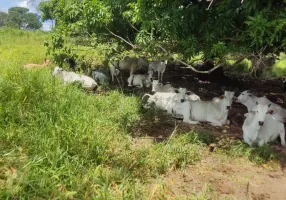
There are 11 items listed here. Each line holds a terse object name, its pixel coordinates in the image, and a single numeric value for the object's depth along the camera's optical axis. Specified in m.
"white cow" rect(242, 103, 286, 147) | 4.70
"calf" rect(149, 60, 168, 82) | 9.45
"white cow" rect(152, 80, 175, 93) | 7.31
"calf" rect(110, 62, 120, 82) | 9.07
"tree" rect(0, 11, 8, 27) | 65.94
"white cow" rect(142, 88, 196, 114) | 6.14
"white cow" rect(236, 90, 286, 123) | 5.70
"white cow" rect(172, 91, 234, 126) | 5.80
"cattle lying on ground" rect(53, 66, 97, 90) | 7.26
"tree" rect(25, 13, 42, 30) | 66.96
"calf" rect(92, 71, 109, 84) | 8.42
